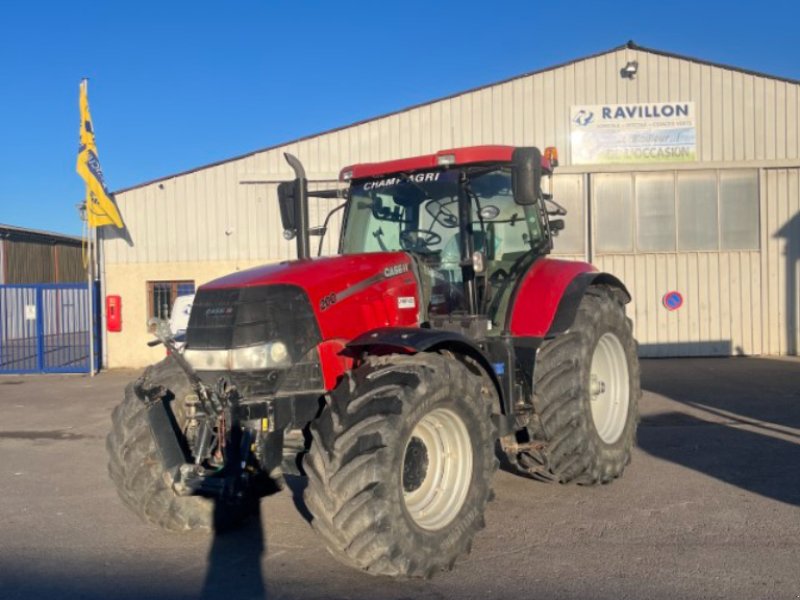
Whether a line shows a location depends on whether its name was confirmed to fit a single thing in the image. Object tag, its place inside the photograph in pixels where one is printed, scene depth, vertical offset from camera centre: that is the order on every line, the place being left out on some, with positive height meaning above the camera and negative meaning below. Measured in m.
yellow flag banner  15.60 +2.34
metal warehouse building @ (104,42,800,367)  15.42 +2.30
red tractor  4.11 -0.54
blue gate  17.05 -0.83
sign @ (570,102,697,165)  15.50 +3.06
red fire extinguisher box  16.58 -0.48
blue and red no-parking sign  15.62 -0.34
